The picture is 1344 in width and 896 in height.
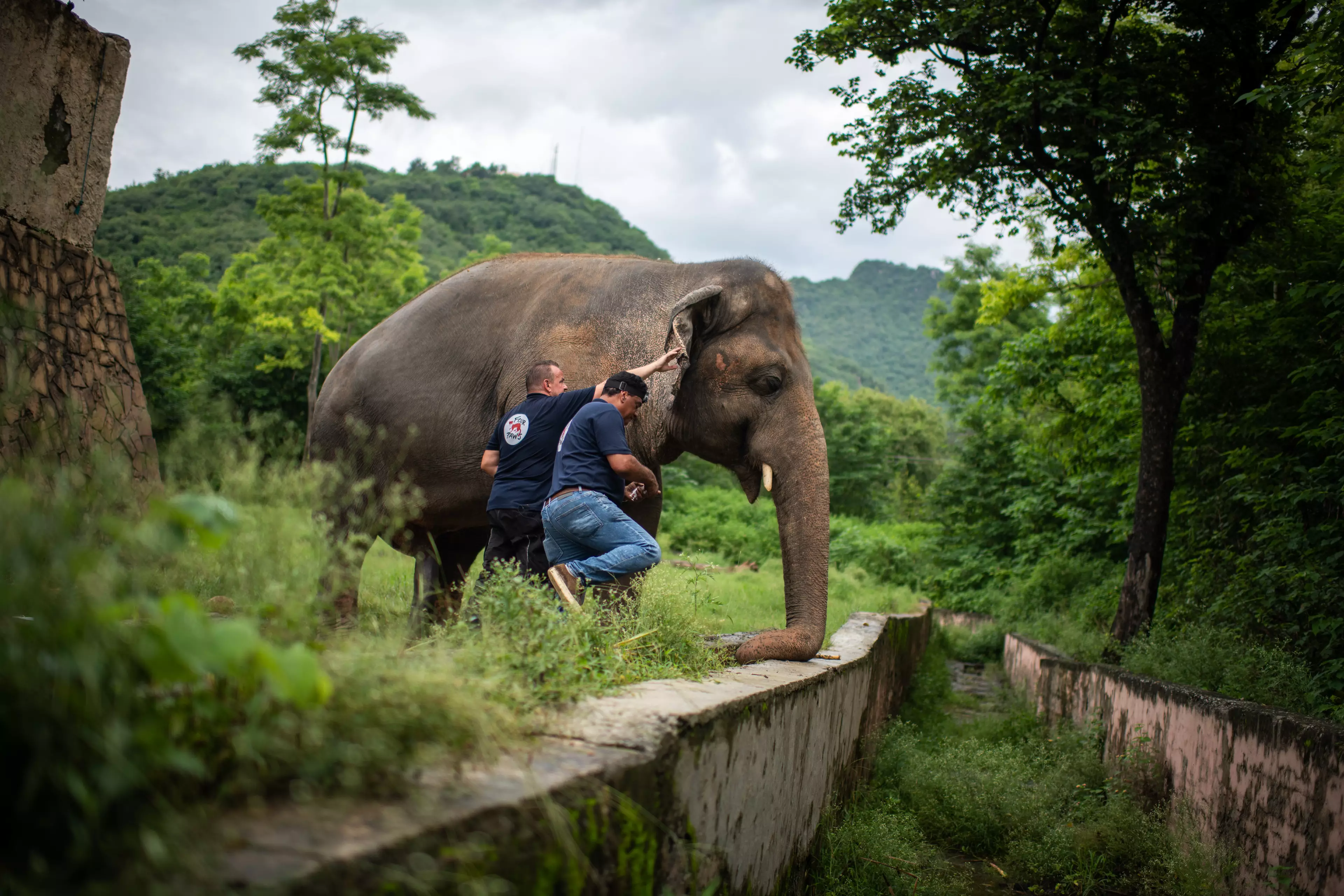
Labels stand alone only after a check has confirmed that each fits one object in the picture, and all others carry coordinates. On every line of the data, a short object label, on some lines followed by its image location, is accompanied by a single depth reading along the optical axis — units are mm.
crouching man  4641
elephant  5902
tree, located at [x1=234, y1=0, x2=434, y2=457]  27141
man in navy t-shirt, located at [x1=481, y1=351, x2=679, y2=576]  5277
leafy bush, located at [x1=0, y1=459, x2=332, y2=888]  1224
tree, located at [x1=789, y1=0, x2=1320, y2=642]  10312
